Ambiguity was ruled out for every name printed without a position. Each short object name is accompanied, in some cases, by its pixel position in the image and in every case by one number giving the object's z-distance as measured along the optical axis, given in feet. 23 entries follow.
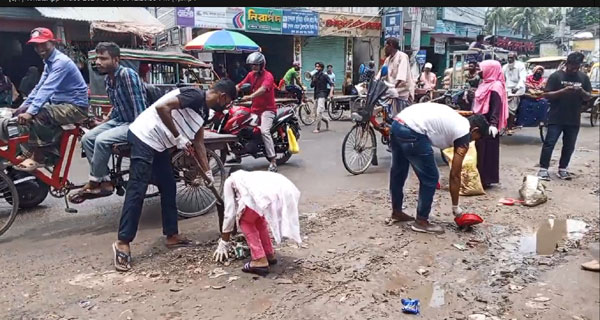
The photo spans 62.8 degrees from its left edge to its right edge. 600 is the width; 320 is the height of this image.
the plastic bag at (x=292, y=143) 24.80
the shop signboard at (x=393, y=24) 66.23
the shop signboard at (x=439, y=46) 85.72
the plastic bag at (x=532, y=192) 18.33
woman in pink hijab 20.68
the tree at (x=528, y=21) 117.72
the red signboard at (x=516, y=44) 95.91
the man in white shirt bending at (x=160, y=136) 12.58
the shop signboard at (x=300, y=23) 61.62
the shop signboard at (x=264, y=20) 58.29
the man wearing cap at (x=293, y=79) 44.69
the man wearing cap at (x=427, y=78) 48.06
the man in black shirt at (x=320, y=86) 42.65
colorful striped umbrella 45.09
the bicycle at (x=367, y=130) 22.57
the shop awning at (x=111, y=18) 41.39
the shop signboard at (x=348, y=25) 66.74
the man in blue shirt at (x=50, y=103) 14.83
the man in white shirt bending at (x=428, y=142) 14.60
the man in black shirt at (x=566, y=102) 21.21
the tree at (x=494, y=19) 116.16
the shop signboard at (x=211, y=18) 52.75
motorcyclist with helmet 22.53
